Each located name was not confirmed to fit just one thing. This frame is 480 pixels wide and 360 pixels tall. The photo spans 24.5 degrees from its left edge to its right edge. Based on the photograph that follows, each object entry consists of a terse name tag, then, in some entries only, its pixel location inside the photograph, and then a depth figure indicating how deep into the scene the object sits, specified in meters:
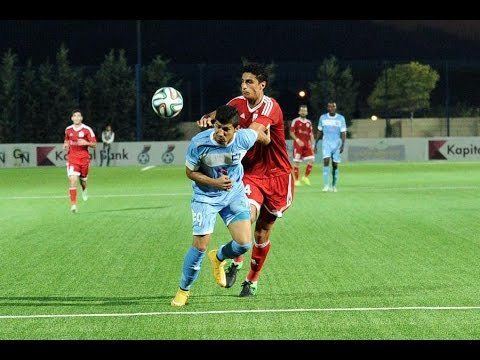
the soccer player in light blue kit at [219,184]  10.02
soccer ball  15.98
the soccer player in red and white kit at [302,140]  32.78
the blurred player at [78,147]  23.84
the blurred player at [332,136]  28.94
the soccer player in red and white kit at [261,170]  11.01
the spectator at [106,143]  50.64
